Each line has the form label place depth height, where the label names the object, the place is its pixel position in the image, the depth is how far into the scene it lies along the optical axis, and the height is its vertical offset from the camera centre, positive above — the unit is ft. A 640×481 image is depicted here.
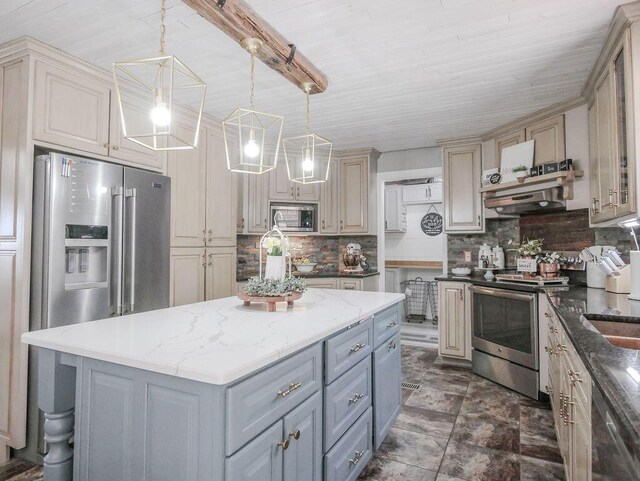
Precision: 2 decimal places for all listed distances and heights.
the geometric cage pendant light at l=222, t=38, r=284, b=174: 12.25 +4.09
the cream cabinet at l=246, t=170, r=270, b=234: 14.56 +1.80
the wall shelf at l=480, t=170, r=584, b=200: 9.93 +1.92
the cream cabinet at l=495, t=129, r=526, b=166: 11.91 +3.56
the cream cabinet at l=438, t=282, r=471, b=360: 12.71 -2.36
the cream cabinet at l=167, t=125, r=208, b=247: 10.48 +1.58
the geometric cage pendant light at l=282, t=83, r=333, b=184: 14.89 +3.77
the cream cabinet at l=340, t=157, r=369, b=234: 15.80 +2.31
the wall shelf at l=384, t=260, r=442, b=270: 20.43 -0.78
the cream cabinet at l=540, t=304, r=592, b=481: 4.45 -2.23
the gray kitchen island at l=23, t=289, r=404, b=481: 3.68 -1.65
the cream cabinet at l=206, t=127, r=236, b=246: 11.72 +1.72
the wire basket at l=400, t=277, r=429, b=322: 20.43 -2.69
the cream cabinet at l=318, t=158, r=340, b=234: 15.96 +1.93
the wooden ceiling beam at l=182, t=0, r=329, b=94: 5.83 +3.72
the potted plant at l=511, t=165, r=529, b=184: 10.96 +2.28
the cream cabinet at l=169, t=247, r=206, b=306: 10.36 -0.71
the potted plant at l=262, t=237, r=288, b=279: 7.11 -0.17
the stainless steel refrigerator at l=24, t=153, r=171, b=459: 7.38 +0.14
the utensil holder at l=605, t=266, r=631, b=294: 8.27 -0.66
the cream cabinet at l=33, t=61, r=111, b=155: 7.52 +2.96
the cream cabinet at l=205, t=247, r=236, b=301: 11.56 -0.72
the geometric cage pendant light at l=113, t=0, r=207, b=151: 9.04 +3.83
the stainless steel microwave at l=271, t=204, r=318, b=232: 15.24 +1.34
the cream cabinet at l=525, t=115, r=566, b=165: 10.59 +3.18
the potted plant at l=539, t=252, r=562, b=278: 10.69 -0.44
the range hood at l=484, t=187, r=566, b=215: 10.34 +1.39
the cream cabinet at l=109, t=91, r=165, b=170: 8.88 +2.57
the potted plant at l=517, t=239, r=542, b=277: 10.94 -0.25
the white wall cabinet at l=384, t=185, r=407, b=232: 21.76 +2.31
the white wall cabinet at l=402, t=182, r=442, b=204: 21.03 +3.18
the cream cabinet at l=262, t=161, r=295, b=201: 15.08 +2.59
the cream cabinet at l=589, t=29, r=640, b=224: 6.35 +2.17
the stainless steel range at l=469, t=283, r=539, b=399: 10.05 -2.46
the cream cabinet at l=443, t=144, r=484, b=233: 13.51 +2.21
